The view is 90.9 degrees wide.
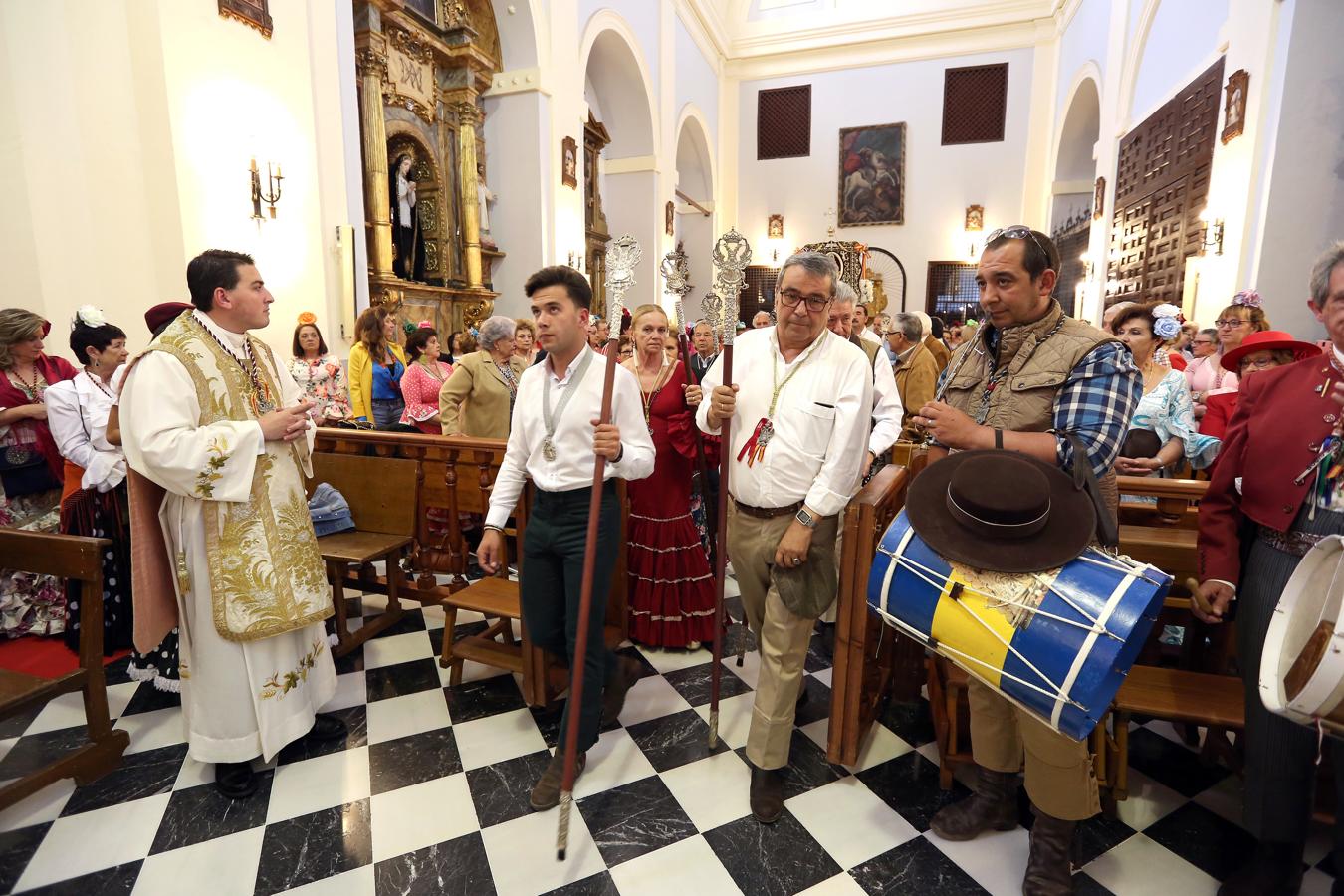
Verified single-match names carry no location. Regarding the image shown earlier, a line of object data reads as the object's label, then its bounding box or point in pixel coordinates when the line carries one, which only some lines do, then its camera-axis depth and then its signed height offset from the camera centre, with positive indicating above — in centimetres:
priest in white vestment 215 -61
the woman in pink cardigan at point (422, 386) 484 -36
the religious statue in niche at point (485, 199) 894 +187
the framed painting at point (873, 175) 1522 +379
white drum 126 -63
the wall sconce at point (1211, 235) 632 +102
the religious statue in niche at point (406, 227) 828 +138
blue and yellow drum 145 -65
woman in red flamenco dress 336 -102
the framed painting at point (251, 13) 489 +241
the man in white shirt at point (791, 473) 209 -43
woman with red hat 232 -7
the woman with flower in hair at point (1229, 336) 414 +4
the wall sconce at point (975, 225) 1479 +256
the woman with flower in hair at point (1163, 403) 313 -29
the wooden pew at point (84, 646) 231 -110
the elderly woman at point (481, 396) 419 -37
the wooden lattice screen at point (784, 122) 1569 +513
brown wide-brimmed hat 153 -41
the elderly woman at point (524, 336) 493 +1
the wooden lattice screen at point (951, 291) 1511 +114
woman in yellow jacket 491 -27
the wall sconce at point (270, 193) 517 +111
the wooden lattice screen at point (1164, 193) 691 +178
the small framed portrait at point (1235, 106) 584 +212
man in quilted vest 167 -16
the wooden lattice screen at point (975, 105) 1448 +516
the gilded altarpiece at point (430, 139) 743 +241
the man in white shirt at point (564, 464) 224 -43
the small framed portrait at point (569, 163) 952 +250
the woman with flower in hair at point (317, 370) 525 -27
